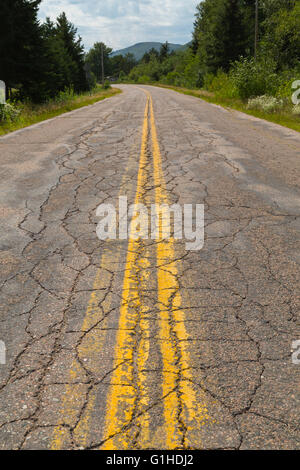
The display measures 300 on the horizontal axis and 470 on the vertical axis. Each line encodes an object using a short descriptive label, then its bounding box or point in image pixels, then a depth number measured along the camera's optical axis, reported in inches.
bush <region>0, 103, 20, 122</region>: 541.2
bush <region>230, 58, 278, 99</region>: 784.3
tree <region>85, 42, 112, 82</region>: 5570.9
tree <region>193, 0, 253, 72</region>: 1342.3
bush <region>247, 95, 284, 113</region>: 653.9
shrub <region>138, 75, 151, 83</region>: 3673.5
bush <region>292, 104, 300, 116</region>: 576.7
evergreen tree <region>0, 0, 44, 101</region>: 793.6
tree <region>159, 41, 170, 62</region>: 3911.9
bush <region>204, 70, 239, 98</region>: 893.6
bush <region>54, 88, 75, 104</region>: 875.4
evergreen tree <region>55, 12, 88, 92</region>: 1517.0
